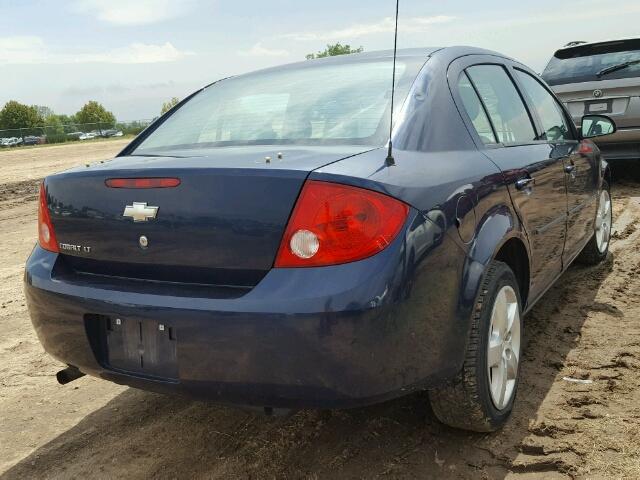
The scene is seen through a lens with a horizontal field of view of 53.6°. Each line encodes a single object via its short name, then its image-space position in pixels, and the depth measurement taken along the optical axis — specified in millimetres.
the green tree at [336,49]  77312
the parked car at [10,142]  44000
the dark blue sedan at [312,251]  2010
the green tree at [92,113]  109562
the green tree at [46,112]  138850
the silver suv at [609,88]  7594
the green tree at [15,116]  91062
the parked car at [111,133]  55469
